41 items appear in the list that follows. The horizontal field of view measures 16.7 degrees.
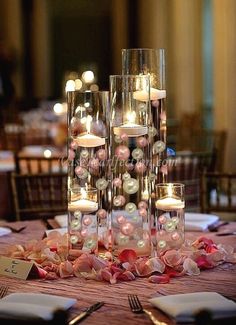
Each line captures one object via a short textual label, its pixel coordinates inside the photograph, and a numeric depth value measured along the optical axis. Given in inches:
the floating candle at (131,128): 95.5
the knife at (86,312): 73.5
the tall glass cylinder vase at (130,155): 95.6
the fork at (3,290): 84.0
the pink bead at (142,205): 96.3
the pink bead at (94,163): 98.6
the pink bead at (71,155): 99.3
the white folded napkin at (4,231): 117.0
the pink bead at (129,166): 96.5
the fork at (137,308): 74.1
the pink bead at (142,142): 96.1
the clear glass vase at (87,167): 96.9
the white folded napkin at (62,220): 121.3
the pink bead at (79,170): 98.6
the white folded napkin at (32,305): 72.3
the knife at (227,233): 114.9
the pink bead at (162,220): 97.3
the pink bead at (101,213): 97.0
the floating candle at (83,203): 96.9
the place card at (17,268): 91.8
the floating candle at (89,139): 98.3
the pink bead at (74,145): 99.3
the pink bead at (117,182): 96.0
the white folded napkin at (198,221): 118.2
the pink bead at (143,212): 96.0
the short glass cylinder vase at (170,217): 97.6
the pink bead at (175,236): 97.9
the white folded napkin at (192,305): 73.2
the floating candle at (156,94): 101.0
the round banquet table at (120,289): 76.6
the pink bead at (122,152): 95.7
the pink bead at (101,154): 98.3
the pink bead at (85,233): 96.3
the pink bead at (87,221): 96.4
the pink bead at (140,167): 96.5
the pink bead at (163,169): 101.7
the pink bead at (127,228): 94.3
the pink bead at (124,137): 95.3
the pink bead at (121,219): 94.1
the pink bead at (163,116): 101.3
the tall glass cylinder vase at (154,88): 100.8
